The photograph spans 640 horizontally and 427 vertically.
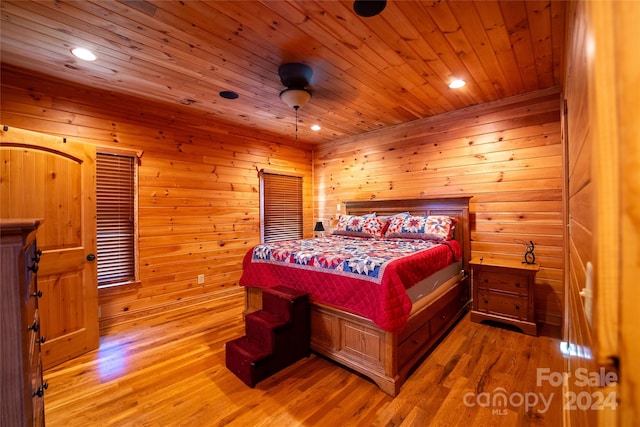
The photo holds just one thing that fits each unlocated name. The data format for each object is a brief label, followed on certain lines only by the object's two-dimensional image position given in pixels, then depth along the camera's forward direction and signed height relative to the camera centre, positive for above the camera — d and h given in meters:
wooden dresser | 0.78 -0.33
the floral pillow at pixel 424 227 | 3.25 -0.18
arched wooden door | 2.19 -0.02
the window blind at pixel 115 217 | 3.00 -0.01
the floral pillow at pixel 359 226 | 3.80 -0.18
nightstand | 2.70 -0.83
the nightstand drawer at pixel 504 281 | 2.73 -0.72
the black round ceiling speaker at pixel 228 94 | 3.01 +1.36
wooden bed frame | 1.97 -1.03
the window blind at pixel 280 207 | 4.56 +0.14
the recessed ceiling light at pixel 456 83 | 2.81 +1.36
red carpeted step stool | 2.09 -1.03
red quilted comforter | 1.96 -0.49
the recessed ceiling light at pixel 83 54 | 2.19 +1.34
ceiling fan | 2.45 +1.28
